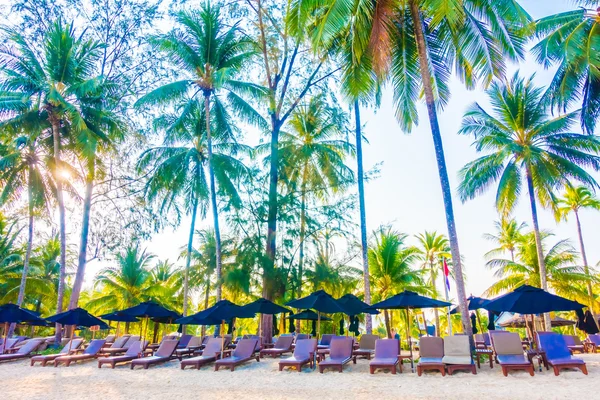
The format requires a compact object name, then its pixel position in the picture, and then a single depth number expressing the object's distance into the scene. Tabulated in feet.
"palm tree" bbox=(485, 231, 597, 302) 77.71
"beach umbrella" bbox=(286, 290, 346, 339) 39.24
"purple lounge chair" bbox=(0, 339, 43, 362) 46.17
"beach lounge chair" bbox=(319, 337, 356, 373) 37.52
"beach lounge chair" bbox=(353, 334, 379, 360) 43.78
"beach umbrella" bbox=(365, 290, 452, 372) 36.81
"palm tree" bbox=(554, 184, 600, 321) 97.45
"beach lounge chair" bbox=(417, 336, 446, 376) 34.20
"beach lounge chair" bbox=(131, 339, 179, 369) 39.96
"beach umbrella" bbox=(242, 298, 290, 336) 44.29
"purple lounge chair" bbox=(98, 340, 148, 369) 40.96
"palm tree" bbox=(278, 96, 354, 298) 70.49
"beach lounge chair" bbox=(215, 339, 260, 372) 38.42
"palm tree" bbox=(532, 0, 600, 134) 52.06
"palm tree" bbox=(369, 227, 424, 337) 84.17
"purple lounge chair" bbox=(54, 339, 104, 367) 42.88
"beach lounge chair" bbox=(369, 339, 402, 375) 33.22
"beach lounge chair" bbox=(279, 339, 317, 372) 36.09
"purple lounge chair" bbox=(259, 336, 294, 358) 45.09
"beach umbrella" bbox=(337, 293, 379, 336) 40.86
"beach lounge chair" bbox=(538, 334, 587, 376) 29.63
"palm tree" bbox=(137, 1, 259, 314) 65.00
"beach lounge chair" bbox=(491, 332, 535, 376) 32.14
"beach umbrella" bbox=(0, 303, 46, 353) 46.21
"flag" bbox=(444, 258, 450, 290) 63.34
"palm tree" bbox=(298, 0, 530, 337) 37.96
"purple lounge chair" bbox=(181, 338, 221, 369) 39.09
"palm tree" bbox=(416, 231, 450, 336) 115.44
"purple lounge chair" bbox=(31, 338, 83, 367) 43.29
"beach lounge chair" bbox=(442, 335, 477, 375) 31.55
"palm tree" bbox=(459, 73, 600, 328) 62.80
